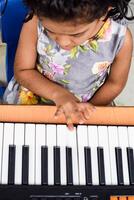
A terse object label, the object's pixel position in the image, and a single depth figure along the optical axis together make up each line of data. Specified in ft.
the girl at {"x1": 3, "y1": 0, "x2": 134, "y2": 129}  4.23
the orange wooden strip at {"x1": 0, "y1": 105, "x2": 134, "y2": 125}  4.19
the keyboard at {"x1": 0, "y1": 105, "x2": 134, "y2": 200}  4.01
